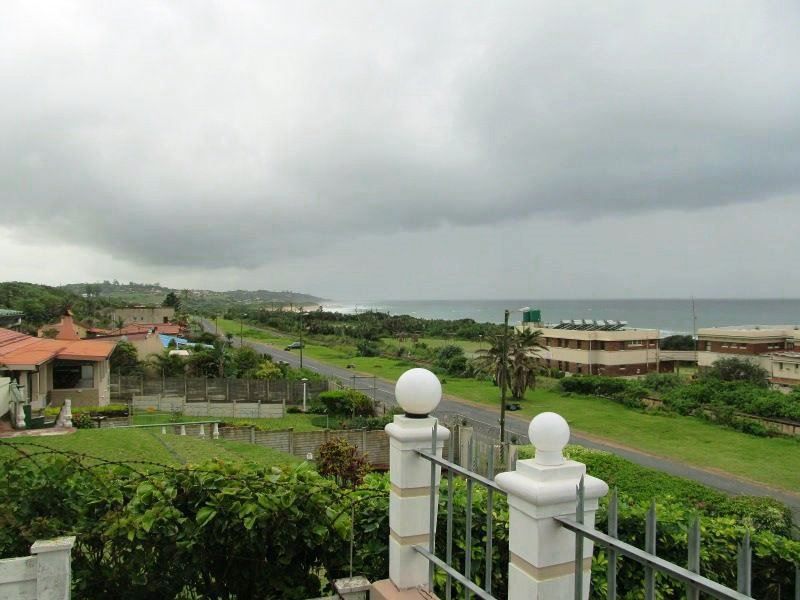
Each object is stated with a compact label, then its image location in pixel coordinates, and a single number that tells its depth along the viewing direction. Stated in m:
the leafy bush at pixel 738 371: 37.69
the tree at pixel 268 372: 33.78
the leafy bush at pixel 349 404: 28.06
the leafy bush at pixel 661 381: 38.28
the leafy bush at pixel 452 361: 49.40
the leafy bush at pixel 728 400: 29.48
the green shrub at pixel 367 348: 62.39
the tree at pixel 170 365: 34.06
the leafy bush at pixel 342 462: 14.10
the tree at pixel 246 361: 35.81
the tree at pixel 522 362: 35.31
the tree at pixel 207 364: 34.41
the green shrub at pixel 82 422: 18.12
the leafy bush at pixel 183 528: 3.80
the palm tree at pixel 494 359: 33.59
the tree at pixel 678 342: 73.31
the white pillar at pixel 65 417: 16.33
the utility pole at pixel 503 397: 19.31
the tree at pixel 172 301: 103.23
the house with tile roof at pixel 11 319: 32.94
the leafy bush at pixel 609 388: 35.87
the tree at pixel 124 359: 33.47
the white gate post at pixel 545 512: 2.22
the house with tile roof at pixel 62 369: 19.75
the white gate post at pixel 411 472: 3.32
